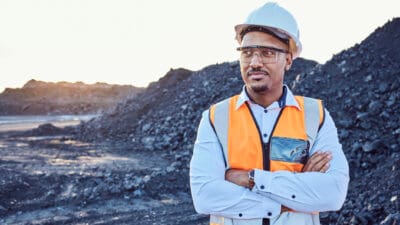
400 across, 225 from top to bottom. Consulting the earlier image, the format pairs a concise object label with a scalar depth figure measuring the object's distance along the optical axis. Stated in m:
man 2.58
